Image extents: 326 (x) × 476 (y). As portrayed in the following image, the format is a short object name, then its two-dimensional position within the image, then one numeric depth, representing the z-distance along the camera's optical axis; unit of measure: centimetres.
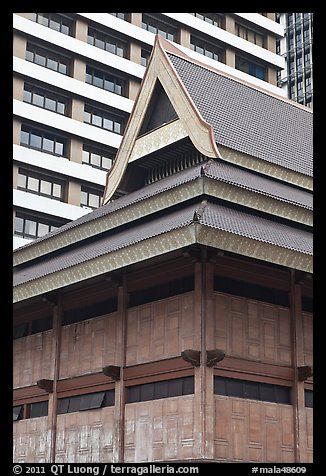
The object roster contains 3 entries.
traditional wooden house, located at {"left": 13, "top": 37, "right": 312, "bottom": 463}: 2506
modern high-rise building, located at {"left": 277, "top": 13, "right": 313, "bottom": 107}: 10819
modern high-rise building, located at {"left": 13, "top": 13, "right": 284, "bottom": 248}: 6244
